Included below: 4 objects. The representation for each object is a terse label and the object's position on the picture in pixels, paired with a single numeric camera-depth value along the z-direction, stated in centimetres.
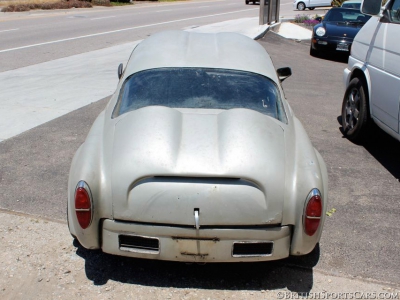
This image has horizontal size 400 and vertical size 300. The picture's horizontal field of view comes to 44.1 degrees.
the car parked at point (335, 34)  1458
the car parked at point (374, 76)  553
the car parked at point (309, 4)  3772
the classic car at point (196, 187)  319
